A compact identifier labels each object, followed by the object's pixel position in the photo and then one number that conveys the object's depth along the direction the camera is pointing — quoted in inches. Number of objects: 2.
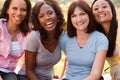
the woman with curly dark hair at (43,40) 98.0
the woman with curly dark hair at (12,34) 102.0
